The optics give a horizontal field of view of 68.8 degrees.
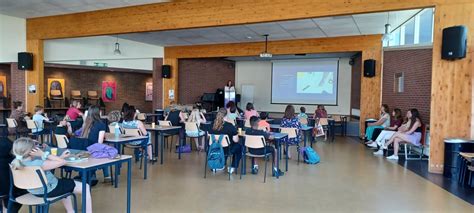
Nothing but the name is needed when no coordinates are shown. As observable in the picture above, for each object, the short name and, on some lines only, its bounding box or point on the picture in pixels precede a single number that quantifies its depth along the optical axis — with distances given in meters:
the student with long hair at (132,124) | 6.41
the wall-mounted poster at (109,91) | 17.52
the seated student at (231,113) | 8.68
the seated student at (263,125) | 6.63
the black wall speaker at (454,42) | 5.84
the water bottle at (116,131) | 5.51
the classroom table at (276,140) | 6.03
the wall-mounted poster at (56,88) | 15.05
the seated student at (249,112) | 9.23
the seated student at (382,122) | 9.56
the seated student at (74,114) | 8.67
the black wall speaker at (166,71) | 13.84
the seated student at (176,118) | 9.09
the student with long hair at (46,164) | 3.00
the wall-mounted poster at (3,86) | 13.30
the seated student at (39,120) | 8.38
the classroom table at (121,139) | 5.24
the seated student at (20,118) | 8.84
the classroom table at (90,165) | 3.29
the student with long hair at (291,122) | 7.21
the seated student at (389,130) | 8.66
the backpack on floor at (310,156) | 7.27
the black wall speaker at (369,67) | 10.60
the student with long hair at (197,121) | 8.00
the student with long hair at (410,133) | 7.92
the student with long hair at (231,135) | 6.04
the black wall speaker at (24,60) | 10.17
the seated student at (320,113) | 11.18
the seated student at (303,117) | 9.85
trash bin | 5.96
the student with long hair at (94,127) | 5.00
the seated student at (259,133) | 5.85
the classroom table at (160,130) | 6.99
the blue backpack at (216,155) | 5.89
